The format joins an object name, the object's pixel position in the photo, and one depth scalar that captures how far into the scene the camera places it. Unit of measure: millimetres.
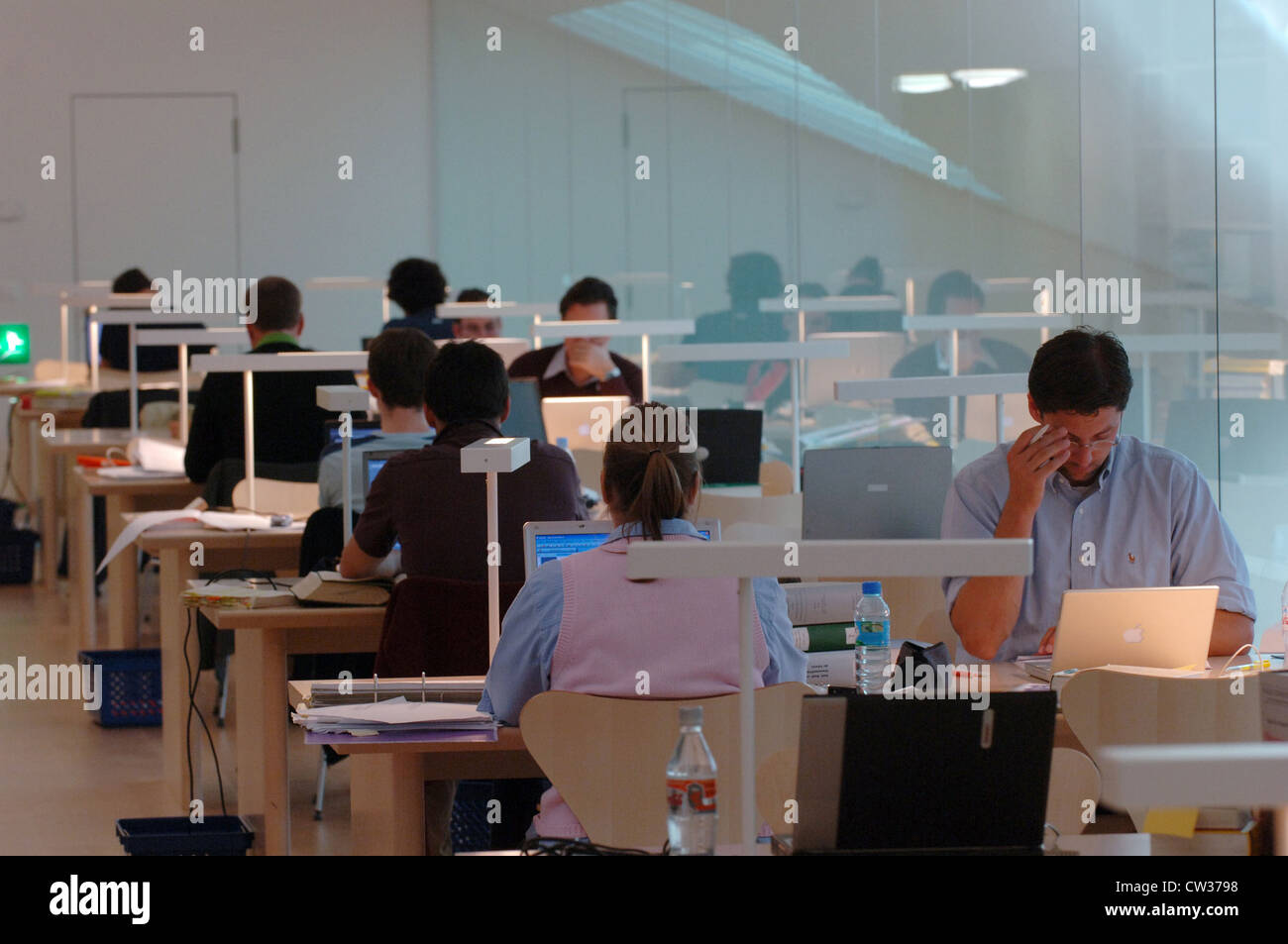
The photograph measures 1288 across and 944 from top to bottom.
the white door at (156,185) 9766
